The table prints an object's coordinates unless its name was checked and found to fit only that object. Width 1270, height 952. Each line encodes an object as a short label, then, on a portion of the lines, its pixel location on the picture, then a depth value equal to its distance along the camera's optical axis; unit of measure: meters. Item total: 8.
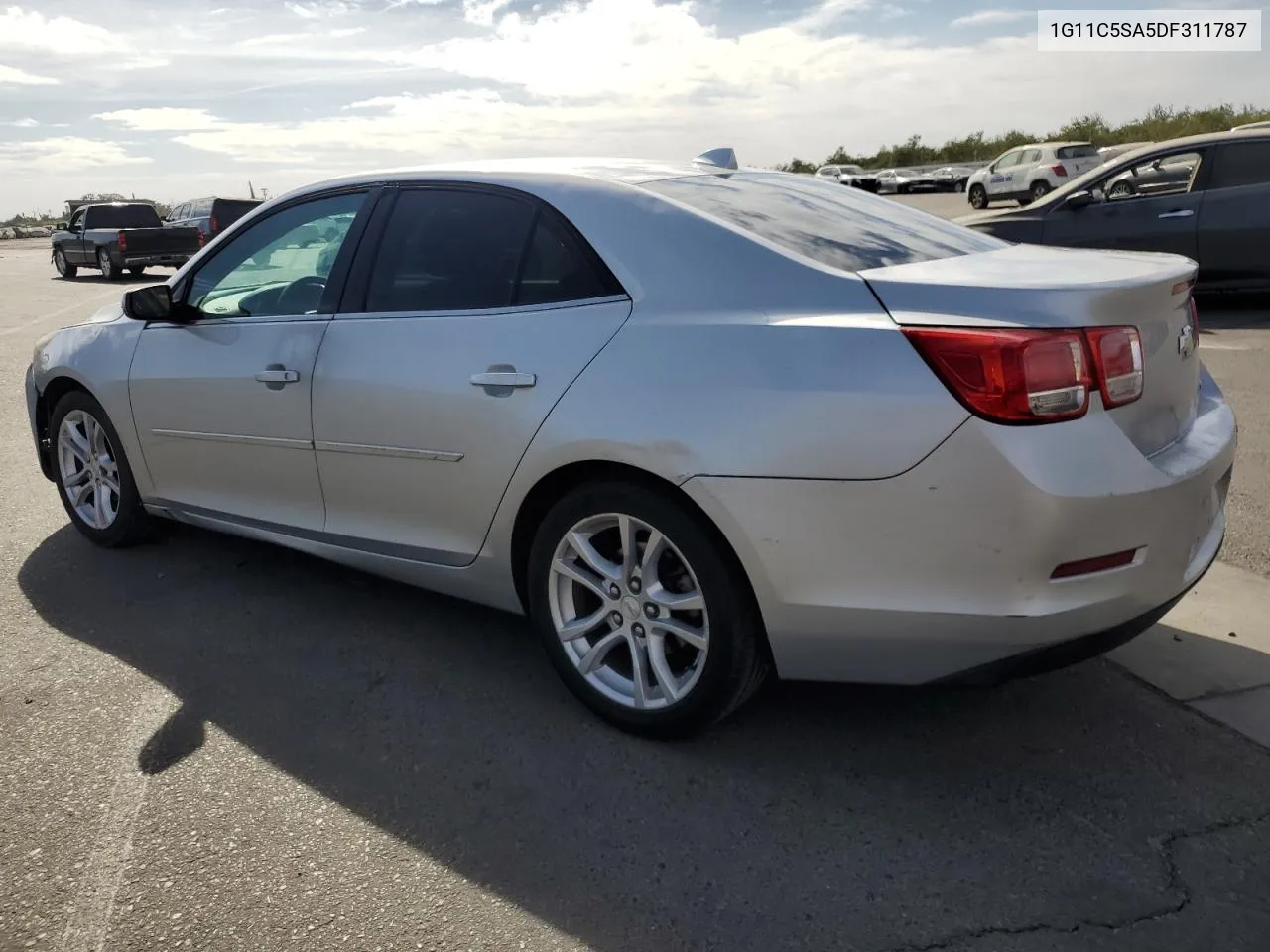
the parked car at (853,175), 48.37
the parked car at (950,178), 53.25
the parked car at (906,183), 53.91
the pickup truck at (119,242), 25.21
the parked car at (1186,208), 10.35
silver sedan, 2.70
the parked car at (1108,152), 34.26
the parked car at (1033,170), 33.56
